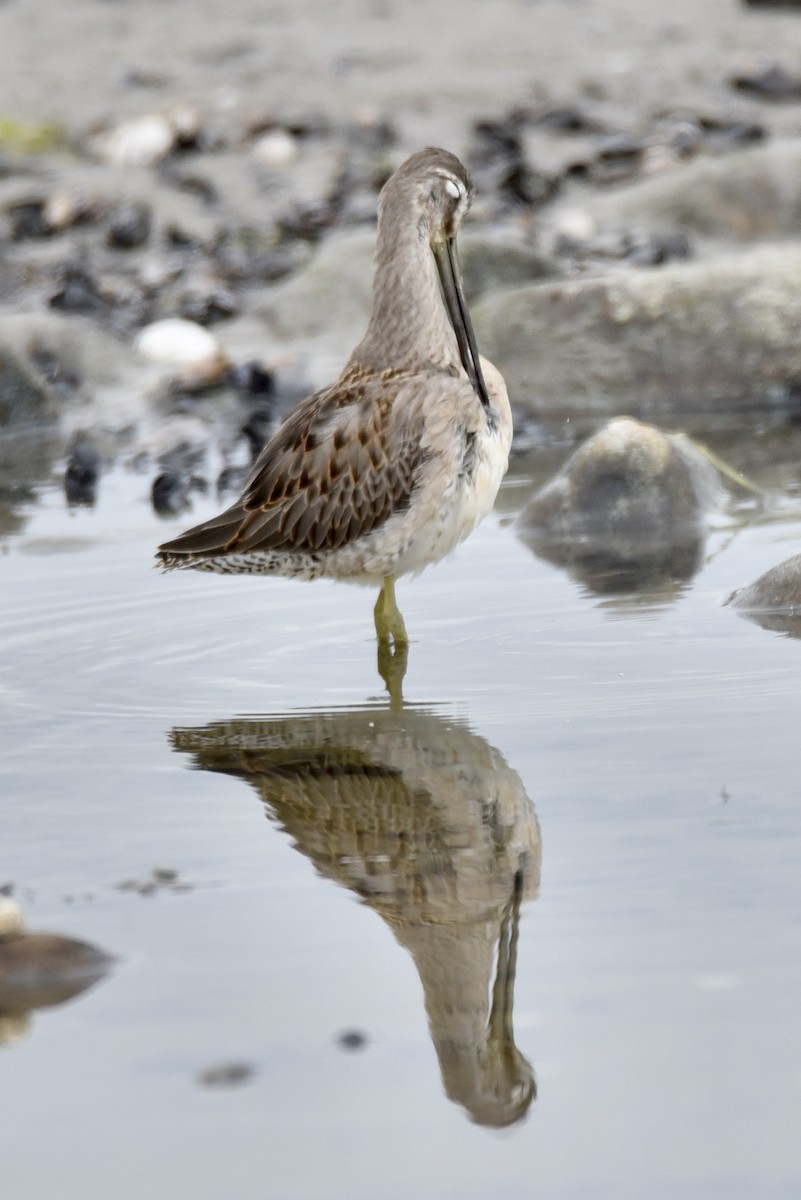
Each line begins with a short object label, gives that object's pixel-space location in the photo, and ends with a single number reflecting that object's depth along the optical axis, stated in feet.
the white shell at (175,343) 38.34
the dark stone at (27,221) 49.26
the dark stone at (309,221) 48.49
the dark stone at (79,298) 41.98
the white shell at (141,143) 53.78
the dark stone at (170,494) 28.55
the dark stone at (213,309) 41.51
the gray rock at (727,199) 41.55
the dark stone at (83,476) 29.86
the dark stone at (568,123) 54.54
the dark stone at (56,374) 37.70
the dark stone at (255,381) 35.45
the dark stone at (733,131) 52.34
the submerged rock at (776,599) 19.85
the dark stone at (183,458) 31.53
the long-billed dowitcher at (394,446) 19.75
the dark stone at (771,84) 56.13
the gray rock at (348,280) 37.40
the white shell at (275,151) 54.08
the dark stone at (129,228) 47.93
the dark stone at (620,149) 50.49
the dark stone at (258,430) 32.73
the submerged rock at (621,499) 24.67
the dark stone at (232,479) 29.50
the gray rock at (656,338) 32.86
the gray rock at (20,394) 35.19
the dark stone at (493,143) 51.37
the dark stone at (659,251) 40.60
